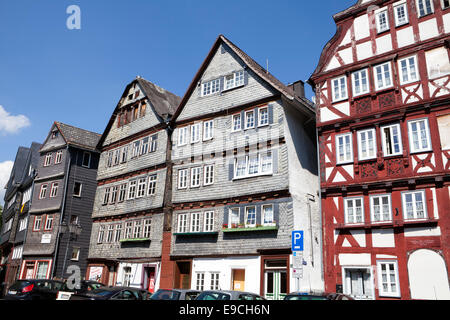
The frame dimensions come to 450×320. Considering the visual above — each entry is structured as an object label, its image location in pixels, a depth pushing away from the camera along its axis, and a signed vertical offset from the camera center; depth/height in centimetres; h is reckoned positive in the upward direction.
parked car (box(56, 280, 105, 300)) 1946 -29
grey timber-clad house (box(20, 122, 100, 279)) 3466 +671
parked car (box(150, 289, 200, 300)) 1410 -36
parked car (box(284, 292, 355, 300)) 1203 -22
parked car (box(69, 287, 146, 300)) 1338 -44
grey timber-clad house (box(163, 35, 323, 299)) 2109 +608
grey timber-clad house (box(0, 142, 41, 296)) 4066 +733
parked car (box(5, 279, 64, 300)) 1764 -50
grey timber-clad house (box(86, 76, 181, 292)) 2738 +687
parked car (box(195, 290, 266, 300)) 1297 -30
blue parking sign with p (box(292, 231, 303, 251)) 1652 +196
